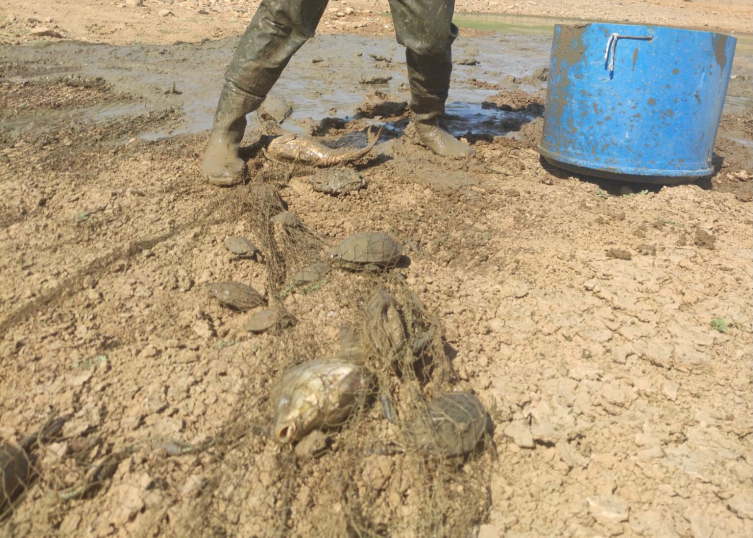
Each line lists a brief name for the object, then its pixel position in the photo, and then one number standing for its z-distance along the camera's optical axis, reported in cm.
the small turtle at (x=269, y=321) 220
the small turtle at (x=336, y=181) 325
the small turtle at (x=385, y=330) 191
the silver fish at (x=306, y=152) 351
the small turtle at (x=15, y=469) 155
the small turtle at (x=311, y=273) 248
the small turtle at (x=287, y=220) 277
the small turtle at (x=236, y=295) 233
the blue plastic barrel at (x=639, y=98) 317
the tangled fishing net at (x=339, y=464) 158
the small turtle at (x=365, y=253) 246
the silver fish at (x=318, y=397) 172
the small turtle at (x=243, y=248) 264
